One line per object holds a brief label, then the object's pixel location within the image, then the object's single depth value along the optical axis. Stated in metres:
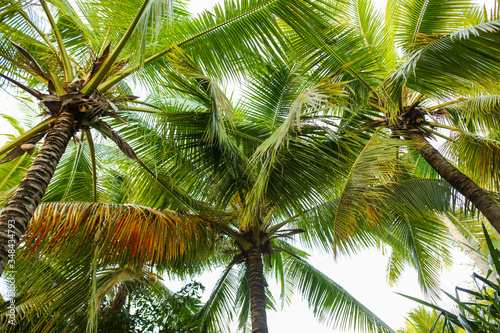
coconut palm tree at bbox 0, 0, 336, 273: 2.97
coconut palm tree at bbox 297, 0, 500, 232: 3.50
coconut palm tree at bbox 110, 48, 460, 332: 3.54
